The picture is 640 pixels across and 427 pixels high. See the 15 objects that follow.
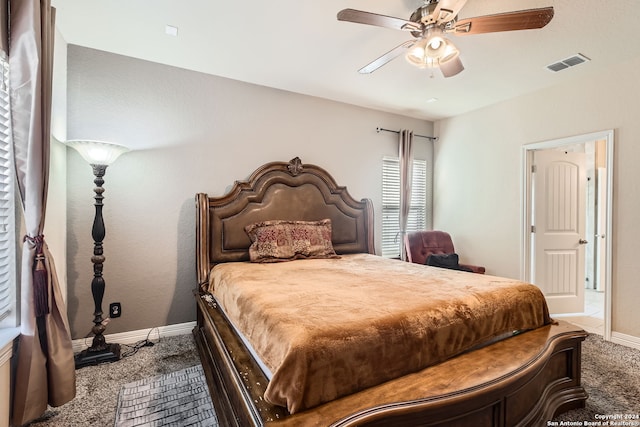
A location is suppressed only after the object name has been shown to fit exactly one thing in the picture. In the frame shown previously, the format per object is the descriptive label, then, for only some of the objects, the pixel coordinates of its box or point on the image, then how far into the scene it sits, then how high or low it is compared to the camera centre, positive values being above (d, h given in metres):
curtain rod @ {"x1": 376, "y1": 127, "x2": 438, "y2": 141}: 4.33 +1.25
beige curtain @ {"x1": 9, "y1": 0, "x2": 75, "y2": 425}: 1.63 -0.02
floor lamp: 2.41 -0.55
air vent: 2.78 +1.50
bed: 1.15 -0.69
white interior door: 3.69 -0.21
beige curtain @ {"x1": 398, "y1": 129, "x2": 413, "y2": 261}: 4.42 +0.53
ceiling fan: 1.68 +1.17
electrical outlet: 2.78 -0.94
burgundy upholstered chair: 3.96 -0.43
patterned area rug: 1.78 -1.27
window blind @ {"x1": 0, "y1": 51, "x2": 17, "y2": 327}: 1.69 -0.03
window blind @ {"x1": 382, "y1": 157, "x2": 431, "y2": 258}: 4.45 +0.08
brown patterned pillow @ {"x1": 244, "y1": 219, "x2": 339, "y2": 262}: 3.02 -0.31
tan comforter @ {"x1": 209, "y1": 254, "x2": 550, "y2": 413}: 1.17 -0.54
